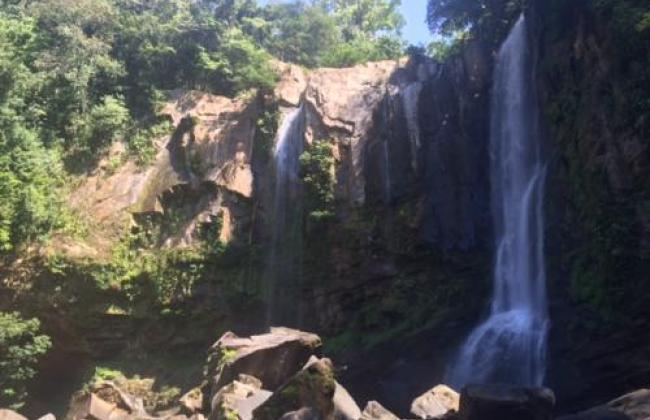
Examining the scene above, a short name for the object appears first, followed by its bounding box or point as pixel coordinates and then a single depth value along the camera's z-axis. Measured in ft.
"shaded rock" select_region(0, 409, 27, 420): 57.24
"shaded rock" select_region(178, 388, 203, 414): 61.21
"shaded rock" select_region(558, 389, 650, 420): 30.81
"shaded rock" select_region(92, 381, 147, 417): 63.52
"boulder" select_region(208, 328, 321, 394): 57.16
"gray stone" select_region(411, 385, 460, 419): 48.83
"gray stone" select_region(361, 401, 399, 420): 46.11
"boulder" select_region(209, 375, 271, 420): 48.44
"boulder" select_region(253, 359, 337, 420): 43.88
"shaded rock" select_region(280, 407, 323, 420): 40.67
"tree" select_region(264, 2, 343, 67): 124.36
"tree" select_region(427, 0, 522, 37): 81.66
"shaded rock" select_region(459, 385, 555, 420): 37.68
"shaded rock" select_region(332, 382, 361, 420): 47.52
